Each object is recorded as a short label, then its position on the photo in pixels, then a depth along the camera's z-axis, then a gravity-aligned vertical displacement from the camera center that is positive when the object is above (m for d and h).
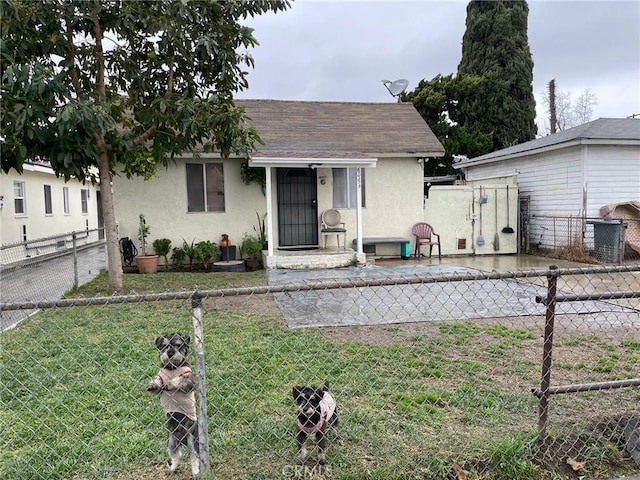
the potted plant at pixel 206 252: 10.65 -0.91
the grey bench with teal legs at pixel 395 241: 11.81 -0.83
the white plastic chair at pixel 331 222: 11.29 -0.27
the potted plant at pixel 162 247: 10.66 -0.74
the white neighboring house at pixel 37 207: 13.09 +0.41
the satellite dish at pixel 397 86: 16.05 +4.41
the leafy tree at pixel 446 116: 21.59 +4.72
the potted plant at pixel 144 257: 10.16 -0.93
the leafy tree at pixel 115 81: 5.97 +2.17
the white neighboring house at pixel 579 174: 11.61 +0.84
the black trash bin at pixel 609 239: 10.43 -0.82
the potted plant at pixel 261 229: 11.26 -0.40
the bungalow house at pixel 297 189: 10.76 +0.62
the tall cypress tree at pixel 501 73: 22.67 +6.90
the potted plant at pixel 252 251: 10.85 -0.92
